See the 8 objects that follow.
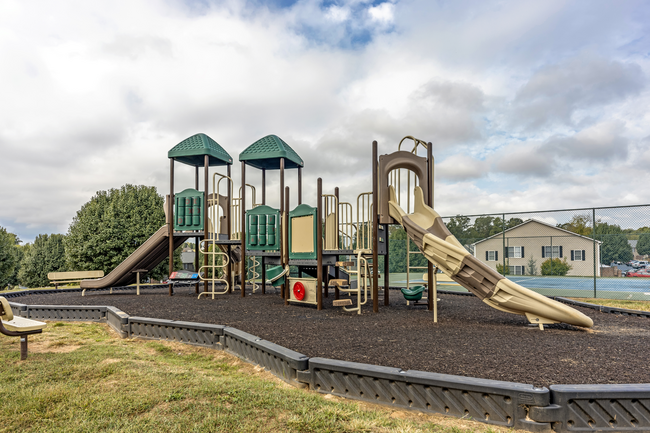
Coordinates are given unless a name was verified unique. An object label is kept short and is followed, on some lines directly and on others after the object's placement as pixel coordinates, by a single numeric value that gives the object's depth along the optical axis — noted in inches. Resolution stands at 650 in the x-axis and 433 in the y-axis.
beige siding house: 542.0
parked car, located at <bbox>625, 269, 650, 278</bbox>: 490.6
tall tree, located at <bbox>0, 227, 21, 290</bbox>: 990.4
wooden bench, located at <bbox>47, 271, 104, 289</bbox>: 619.2
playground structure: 299.7
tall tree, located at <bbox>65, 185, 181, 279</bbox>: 871.1
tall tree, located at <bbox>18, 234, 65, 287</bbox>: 1358.3
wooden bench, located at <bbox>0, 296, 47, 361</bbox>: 209.3
